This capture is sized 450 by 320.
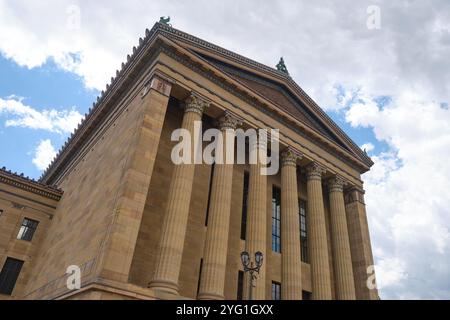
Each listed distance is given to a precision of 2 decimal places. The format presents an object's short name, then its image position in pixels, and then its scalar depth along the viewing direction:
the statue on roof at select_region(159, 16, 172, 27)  22.80
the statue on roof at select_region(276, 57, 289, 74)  31.92
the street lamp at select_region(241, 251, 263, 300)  15.73
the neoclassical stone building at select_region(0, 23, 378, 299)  17.41
